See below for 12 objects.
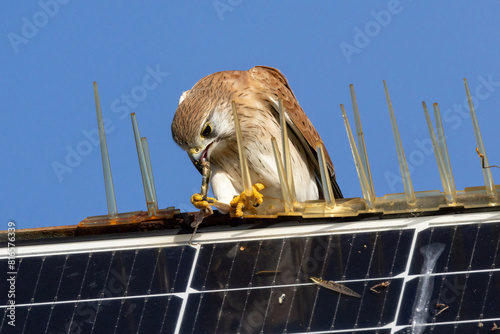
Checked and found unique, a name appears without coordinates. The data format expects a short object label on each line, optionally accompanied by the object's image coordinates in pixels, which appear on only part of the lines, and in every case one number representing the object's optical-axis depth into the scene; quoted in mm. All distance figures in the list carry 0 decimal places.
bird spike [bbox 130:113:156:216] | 12523
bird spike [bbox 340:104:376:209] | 11719
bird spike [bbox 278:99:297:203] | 12172
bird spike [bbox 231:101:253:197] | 12178
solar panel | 10273
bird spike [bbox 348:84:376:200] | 11953
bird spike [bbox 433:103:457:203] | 11803
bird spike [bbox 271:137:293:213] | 11922
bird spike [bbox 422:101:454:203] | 11766
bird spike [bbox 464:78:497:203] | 11578
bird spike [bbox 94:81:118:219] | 12602
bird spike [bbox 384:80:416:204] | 11680
